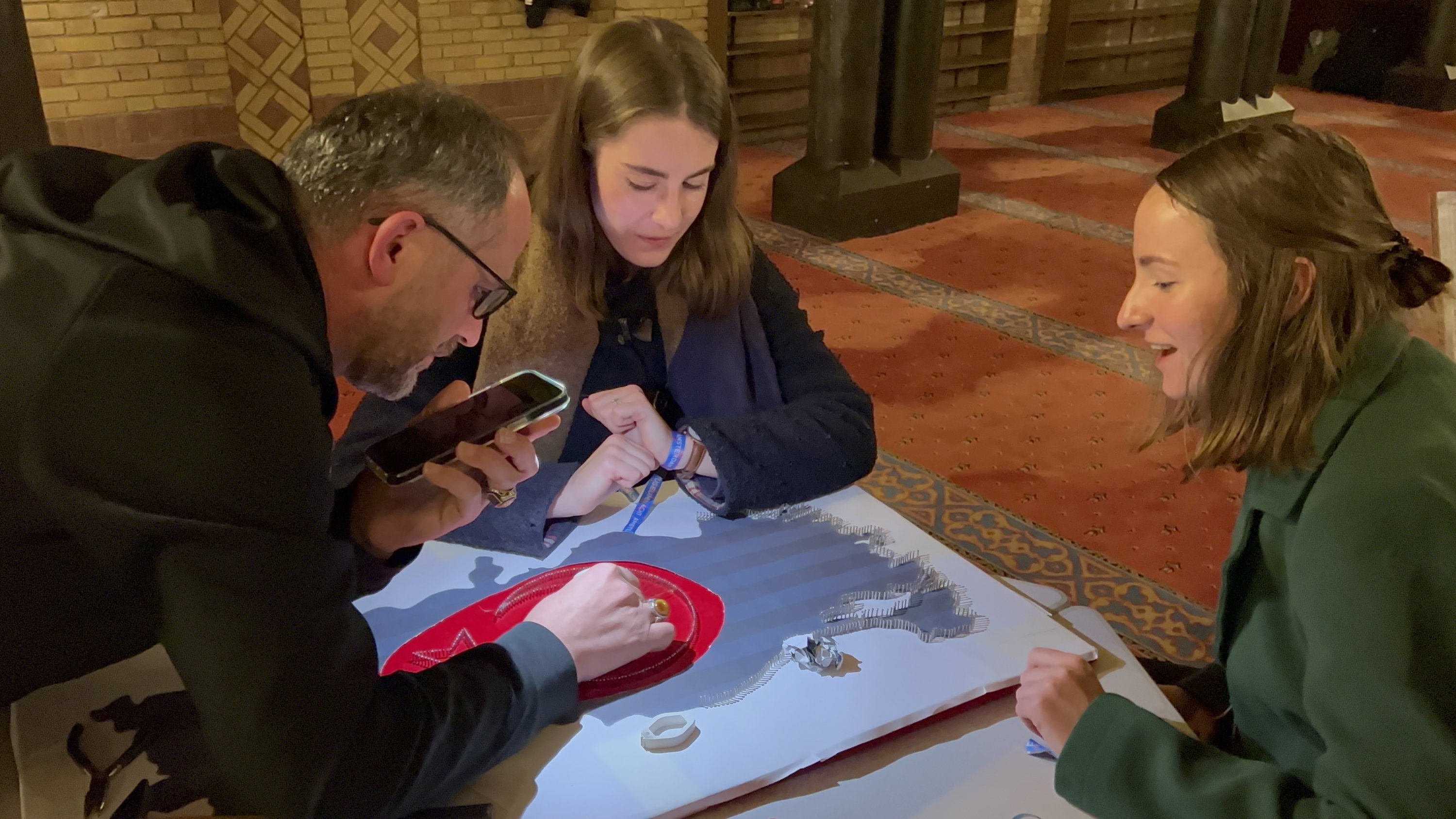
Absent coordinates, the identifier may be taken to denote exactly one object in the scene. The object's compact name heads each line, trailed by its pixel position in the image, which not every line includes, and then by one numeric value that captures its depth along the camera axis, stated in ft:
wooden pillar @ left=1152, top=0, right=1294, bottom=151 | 23.25
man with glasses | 2.80
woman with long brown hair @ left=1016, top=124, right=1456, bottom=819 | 2.97
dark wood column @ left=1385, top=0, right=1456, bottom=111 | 27.68
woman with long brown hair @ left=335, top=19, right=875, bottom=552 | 5.26
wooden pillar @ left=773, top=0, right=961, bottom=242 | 17.75
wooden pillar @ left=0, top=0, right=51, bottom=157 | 6.95
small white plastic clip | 3.59
